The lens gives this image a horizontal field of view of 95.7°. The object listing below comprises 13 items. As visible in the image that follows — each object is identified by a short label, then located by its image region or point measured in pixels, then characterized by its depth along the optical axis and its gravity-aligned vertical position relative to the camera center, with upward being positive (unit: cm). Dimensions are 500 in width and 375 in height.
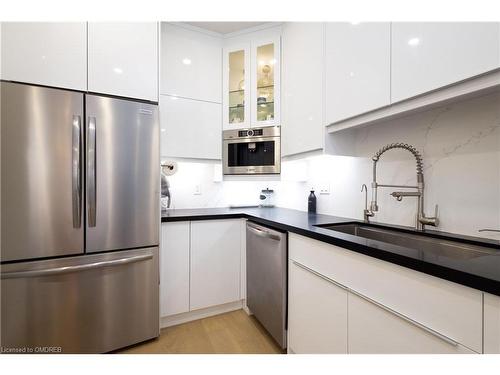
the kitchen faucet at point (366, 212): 147 -18
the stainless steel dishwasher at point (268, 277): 143 -66
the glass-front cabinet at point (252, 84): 208 +94
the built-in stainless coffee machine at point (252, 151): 209 +32
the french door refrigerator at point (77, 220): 123 -23
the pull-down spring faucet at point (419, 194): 120 -5
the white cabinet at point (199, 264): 178 -67
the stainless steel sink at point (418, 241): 99 -29
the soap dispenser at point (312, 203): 200 -17
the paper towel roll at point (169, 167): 206 +15
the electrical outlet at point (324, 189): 192 -4
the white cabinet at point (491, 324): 55 -34
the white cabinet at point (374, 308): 61 -43
